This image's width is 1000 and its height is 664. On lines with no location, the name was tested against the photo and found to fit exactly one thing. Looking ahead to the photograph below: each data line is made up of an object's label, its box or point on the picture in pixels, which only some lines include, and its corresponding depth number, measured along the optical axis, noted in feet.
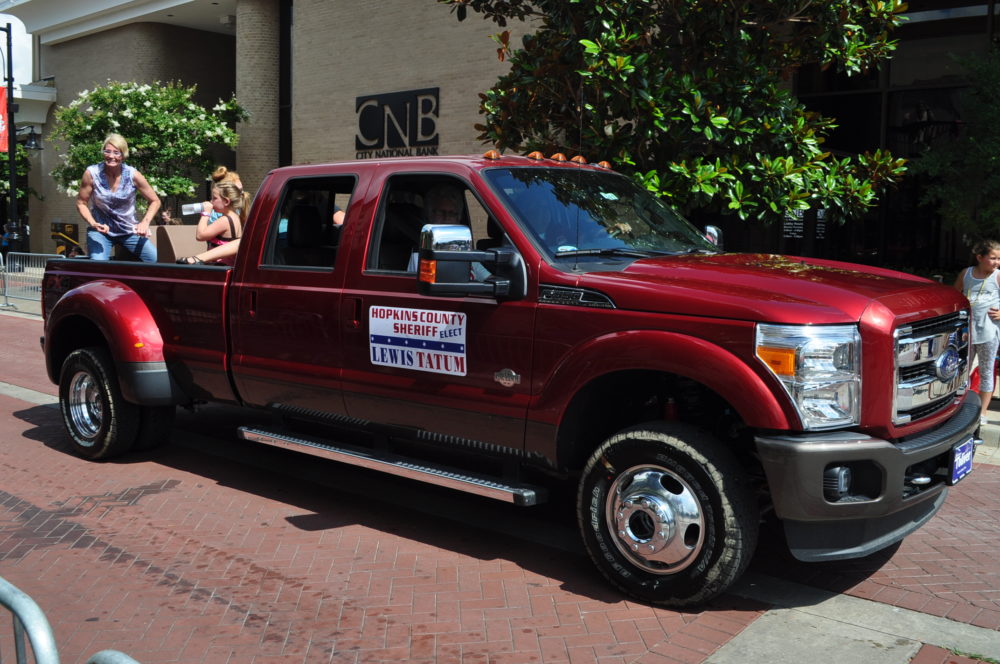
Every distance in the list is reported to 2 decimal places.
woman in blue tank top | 27.55
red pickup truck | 13.62
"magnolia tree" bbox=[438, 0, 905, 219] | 29.30
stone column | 85.71
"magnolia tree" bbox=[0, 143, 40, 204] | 115.85
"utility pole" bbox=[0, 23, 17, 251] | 92.22
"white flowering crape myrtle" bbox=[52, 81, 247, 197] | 83.35
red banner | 96.07
